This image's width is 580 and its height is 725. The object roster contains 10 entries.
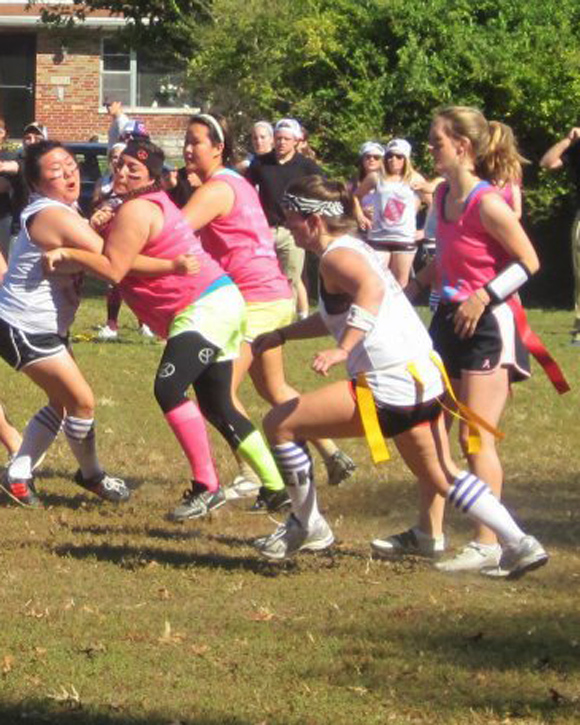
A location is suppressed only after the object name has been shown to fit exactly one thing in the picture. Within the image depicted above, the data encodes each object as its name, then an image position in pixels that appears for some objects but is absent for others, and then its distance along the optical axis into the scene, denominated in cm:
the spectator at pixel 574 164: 2340
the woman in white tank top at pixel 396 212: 2768
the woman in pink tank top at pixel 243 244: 1435
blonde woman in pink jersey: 1204
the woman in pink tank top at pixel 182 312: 1349
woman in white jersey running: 1166
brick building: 6956
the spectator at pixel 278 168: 2553
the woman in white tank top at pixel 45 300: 1433
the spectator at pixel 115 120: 3233
